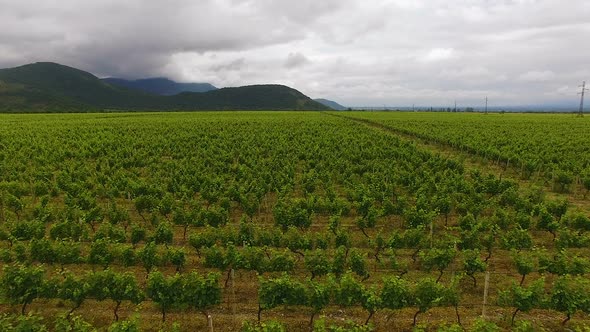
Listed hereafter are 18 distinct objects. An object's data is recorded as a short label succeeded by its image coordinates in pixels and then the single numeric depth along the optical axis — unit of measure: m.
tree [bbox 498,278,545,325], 9.84
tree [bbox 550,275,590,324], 9.70
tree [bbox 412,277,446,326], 9.98
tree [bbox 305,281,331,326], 9.98
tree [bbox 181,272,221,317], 10.21
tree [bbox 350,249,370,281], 12.12
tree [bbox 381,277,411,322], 9.92
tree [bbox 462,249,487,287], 12.17
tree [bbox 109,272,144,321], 10.27
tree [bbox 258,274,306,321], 10.04
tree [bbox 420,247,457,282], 12.37
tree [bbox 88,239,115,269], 12.62
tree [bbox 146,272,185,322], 10.30
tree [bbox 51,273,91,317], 10.12
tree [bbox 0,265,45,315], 10.20
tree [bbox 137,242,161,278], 12.52
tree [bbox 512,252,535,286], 11.84
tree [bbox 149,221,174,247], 14.72
